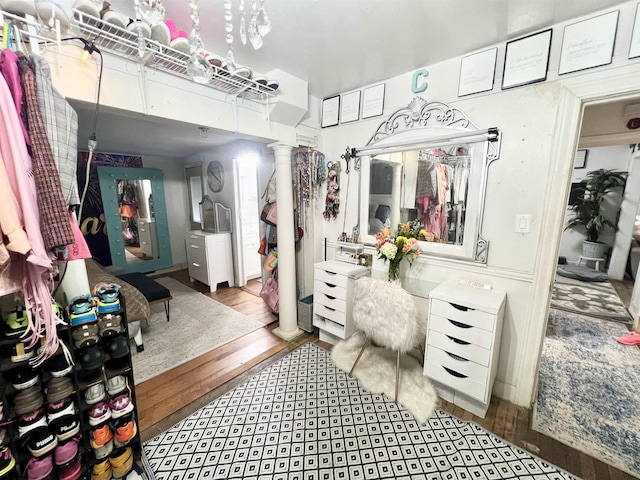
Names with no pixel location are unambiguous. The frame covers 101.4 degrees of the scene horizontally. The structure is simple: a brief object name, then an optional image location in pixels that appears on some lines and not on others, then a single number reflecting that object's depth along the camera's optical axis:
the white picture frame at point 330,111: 2.47
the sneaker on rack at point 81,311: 1.16
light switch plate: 1.67
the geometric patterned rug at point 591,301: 3.15
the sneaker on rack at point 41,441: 1.05
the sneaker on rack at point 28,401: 1.03
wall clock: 3.92
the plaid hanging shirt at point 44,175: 0.88
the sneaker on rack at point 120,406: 1.28
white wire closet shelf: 1.16
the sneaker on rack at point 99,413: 1.22
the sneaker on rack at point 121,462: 1.29
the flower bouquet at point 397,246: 2.01
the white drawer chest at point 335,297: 2.25
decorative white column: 2.39
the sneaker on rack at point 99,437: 1.22
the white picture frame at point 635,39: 1.28
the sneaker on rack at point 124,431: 1.29
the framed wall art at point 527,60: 1.51
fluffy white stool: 1.69
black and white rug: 1.35
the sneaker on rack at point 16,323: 1.00
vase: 2.09
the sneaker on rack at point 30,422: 1.04
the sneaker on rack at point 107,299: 1.26
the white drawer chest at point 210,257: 3.77
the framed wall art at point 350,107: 2.34
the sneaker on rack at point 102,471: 1.24
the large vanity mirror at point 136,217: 3.95
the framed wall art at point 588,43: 1.34
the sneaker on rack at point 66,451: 1.12
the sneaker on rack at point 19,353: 1.01
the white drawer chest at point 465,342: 1.58
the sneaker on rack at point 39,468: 1.07
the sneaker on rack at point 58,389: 1.11
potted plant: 4.51
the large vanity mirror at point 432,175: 1.84
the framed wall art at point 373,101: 2.19
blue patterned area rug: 1.52
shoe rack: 1.01
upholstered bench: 2.68
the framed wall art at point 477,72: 1.69
